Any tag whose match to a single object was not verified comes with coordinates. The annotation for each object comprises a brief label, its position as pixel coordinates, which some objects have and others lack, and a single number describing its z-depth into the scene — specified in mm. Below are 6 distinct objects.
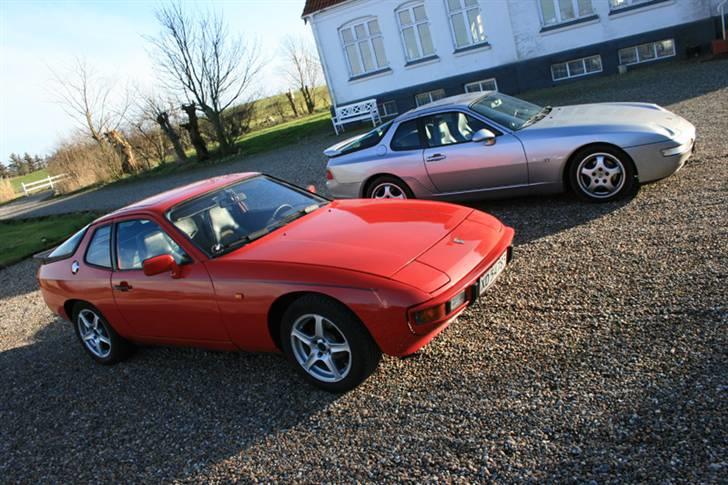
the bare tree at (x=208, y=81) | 24750
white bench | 21375
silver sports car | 6191
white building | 16953
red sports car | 3748
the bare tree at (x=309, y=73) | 44500
